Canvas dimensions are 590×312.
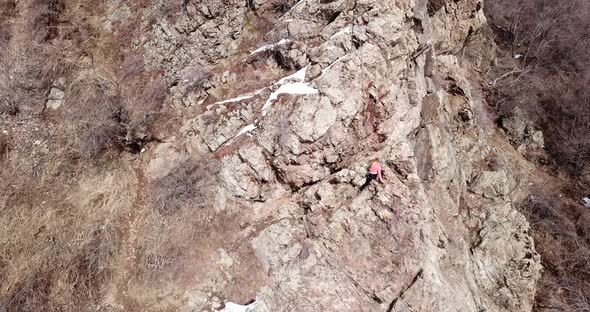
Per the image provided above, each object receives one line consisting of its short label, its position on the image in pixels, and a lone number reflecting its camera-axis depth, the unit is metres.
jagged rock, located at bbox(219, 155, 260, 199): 11.88
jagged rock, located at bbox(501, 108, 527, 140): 23.59
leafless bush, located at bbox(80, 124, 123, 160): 12.38
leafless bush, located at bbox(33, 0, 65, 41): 14.67
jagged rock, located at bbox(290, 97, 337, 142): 11.66
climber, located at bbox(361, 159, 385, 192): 11.27
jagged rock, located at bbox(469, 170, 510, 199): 15.98
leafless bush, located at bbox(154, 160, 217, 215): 11.69
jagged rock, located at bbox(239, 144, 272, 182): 11.91
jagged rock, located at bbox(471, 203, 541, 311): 14.60
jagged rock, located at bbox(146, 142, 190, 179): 12.39
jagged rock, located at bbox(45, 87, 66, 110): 13.38
